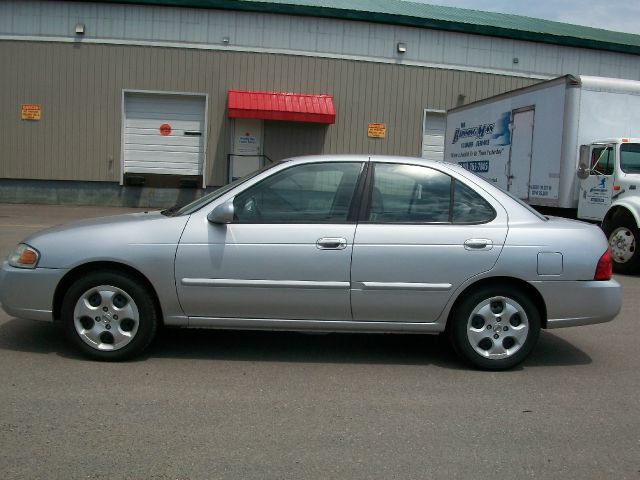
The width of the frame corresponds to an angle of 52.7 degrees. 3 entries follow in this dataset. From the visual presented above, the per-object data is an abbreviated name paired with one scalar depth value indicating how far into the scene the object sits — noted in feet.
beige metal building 64.08
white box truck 33.83
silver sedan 15.76
